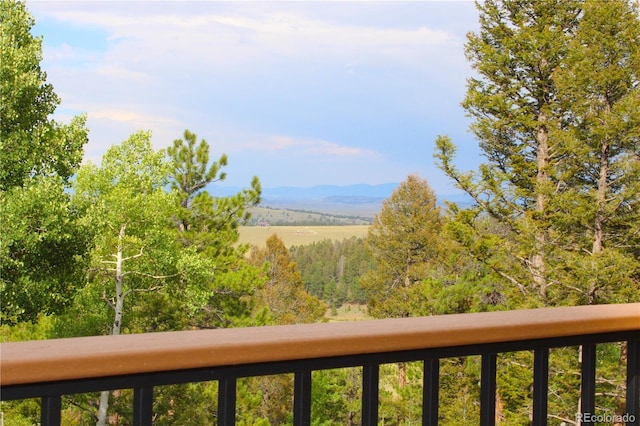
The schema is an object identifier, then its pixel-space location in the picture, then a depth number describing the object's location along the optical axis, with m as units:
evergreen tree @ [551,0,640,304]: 10.55
